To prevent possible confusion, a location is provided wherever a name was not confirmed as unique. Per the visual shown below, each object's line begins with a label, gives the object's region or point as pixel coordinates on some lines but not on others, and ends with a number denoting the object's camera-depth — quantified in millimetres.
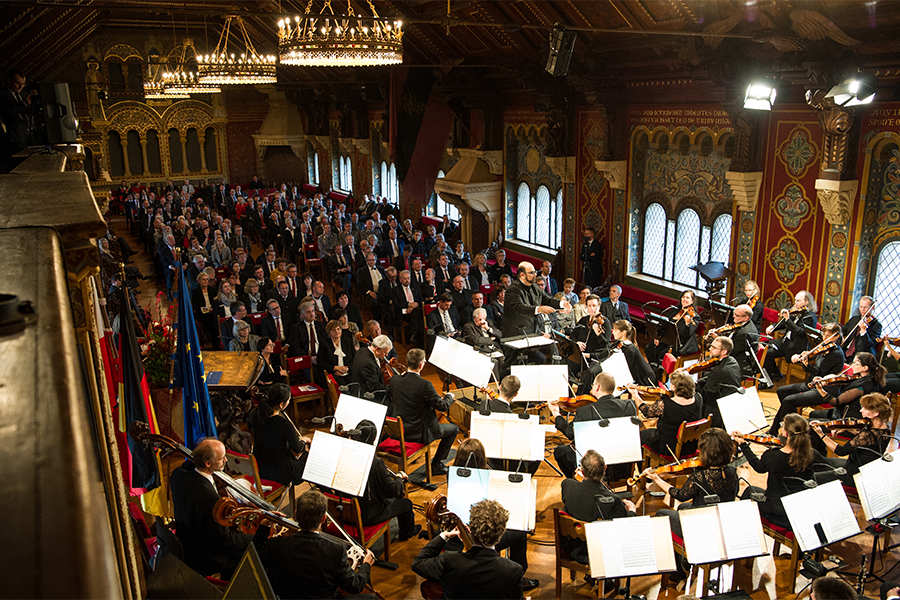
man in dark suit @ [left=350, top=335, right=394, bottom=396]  6555
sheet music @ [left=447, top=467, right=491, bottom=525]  4316
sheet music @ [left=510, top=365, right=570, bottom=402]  6027
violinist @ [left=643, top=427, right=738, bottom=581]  4426
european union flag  5414
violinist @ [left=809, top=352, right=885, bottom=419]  5938
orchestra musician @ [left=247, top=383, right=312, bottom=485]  5059
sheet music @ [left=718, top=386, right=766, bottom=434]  5180
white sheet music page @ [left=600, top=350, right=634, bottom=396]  6301
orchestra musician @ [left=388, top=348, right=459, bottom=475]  5891
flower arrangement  6004
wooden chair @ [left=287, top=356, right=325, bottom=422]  7145
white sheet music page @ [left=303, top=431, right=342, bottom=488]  4562
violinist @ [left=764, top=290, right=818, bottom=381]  7602
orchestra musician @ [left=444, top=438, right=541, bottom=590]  4449
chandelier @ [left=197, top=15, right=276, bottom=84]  9117
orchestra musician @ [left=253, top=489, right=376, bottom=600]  3652
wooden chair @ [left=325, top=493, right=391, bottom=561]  4500
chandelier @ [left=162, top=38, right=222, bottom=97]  12070
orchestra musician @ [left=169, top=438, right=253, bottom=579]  3984
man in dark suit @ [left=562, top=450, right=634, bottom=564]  4258
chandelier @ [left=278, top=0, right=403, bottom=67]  6219
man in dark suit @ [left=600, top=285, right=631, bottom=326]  8383
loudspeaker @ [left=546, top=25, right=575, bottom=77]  6406
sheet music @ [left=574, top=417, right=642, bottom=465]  4953
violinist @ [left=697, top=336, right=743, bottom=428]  5977
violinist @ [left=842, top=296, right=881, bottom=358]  6828
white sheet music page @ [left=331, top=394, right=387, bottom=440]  5219
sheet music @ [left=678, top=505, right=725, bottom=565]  3857
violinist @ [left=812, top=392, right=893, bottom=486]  4965
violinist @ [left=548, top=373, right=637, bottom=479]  5438
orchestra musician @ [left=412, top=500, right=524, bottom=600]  3490
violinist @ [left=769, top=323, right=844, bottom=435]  6398
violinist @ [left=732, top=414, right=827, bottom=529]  4488
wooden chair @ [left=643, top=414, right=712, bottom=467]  5371
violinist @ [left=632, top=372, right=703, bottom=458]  5395
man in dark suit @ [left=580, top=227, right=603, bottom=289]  11062
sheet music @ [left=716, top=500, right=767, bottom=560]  3895
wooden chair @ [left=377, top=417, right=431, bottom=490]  5732
